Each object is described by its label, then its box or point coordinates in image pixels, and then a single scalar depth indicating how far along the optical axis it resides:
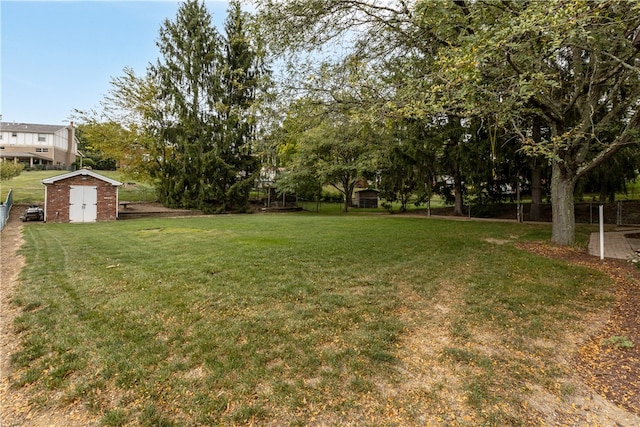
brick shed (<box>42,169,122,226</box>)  15.00
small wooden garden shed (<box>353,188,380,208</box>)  27.99
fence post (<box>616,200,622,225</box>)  12.59
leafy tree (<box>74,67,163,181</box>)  20.17
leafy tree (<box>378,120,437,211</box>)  15.56
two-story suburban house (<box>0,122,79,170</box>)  36.25
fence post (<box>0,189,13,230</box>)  11.11
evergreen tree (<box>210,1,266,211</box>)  21.17
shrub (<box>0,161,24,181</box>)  16.77
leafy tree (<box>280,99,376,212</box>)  18.47
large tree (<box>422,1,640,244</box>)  3.82
